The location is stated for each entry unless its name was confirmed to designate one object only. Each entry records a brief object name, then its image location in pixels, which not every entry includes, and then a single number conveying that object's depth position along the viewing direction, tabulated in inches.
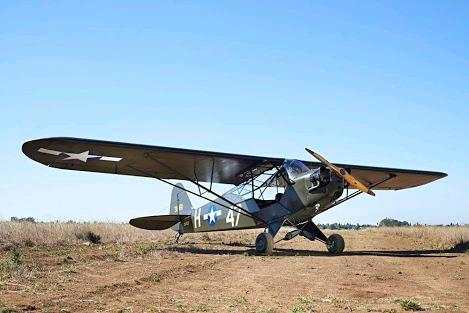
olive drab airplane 522.6
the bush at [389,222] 3641.7
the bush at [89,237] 763.4
